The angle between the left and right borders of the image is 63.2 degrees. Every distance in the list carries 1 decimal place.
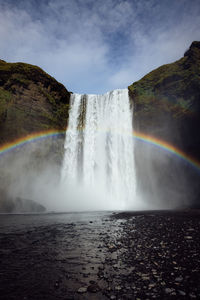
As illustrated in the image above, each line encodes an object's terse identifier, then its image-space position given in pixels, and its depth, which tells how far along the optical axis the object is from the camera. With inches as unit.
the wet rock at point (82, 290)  135.8
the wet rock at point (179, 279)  146.3
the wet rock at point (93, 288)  135.7
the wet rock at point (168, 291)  128.6
